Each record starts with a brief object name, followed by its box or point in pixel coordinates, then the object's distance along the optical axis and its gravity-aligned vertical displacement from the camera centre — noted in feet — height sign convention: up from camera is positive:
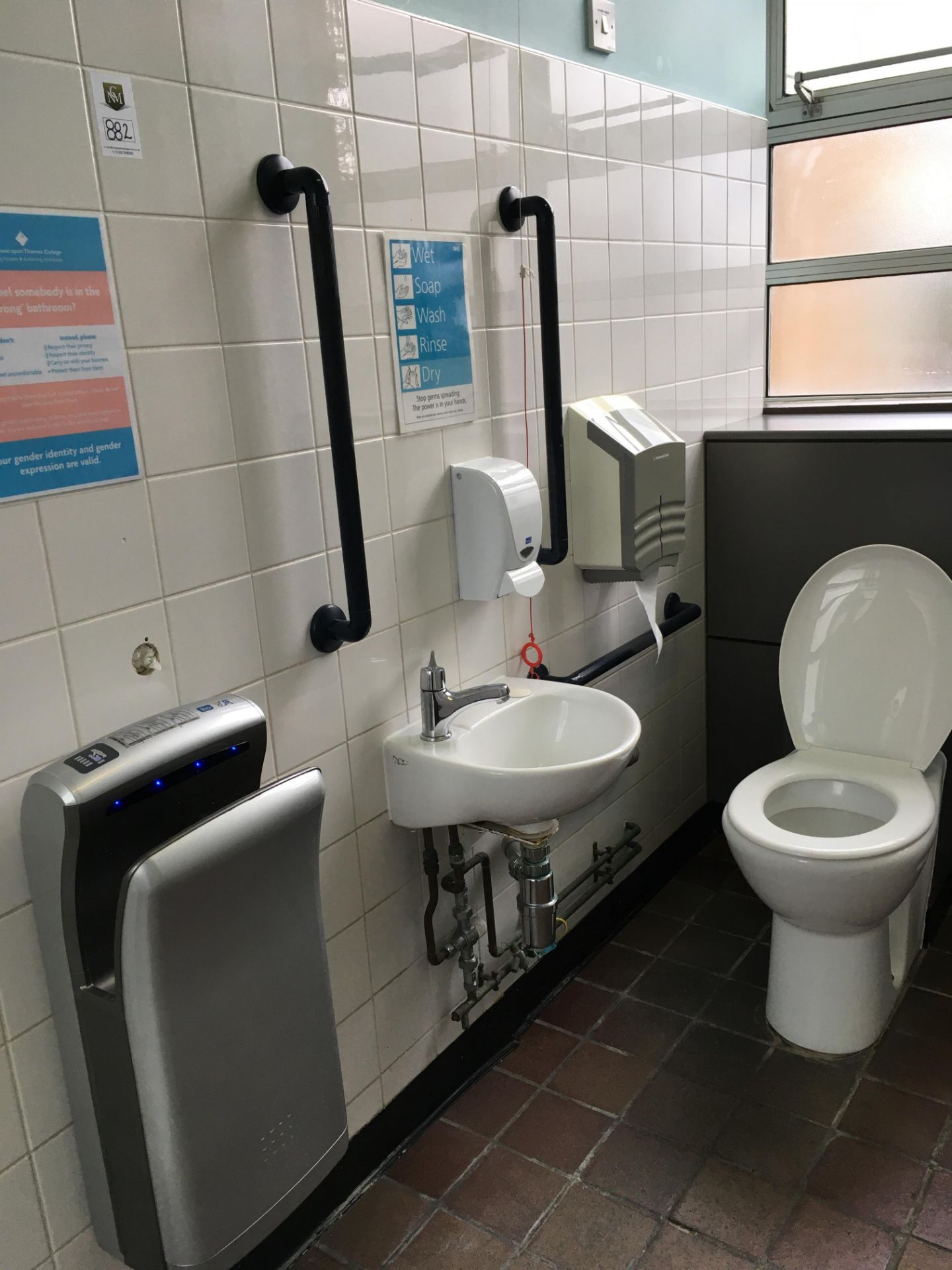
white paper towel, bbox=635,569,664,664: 7.60 -1.93
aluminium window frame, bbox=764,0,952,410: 8.60 +1.60
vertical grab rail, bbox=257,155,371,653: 4.41 +0.07
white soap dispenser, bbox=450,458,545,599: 5.85 -1.05
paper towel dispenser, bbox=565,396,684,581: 6.88 -1.03
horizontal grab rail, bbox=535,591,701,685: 7.00 -2.26
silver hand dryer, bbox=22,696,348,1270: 3.82 -2.31
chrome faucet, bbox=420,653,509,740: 5.57 -1.87
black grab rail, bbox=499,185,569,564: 5.94 -0.03
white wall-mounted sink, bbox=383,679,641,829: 5.33 -2.25
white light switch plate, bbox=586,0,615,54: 6.64 +1.90
